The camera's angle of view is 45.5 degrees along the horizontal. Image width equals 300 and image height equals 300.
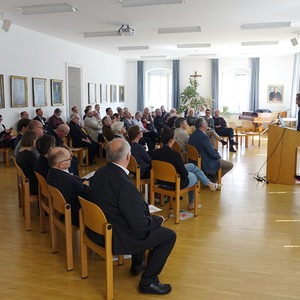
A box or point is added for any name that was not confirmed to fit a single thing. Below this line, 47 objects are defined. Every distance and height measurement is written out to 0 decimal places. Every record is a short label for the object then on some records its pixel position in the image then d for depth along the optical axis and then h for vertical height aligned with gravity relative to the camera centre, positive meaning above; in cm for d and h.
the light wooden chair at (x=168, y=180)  448 -100
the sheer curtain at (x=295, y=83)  1398 +75
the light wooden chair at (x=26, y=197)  426 -115
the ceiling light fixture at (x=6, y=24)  747 +159
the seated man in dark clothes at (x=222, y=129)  1039 -81
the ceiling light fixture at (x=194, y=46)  1174 +185
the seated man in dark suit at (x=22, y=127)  638 -46
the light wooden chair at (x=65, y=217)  326 -106
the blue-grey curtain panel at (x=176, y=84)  1617 +79
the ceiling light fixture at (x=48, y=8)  670 +176
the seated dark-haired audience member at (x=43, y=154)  419 -62
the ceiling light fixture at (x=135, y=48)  1224 +185
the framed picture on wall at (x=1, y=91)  829 +23
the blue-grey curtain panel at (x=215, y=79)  1572 +99
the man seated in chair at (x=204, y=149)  580 -76
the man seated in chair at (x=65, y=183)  341 -78
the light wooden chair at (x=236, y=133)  1102 -99
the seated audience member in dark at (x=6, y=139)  813 -86
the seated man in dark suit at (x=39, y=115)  932 -36
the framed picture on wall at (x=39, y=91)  952 +27
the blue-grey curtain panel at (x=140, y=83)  1669 +86
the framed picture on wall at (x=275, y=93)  1519 +38
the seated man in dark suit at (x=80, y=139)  836 -88
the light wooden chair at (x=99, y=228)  274 -100
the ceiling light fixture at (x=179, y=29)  888 +180
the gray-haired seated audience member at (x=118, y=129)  710 -55
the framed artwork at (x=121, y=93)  1601 +38
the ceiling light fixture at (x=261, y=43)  1110 +184
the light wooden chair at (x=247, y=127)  1161 -81
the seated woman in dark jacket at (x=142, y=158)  518 -81
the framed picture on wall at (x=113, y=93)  1495 +36
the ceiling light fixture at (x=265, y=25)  820 +178
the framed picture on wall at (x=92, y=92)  1274 +34
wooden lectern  625 -92
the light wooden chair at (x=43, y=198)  385 -112
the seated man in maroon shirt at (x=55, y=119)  951 -49
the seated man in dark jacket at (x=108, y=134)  706 -64
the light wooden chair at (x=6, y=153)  811 -119
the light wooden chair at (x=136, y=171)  505 -99
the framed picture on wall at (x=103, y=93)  1380 +33
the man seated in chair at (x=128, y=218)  275 -91
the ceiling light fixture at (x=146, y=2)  622 +173
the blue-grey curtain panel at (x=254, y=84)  1525 +76
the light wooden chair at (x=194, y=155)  573 -86
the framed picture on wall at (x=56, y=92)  1035 +27
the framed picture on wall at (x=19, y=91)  870 +26
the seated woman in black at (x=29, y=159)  442 -73
